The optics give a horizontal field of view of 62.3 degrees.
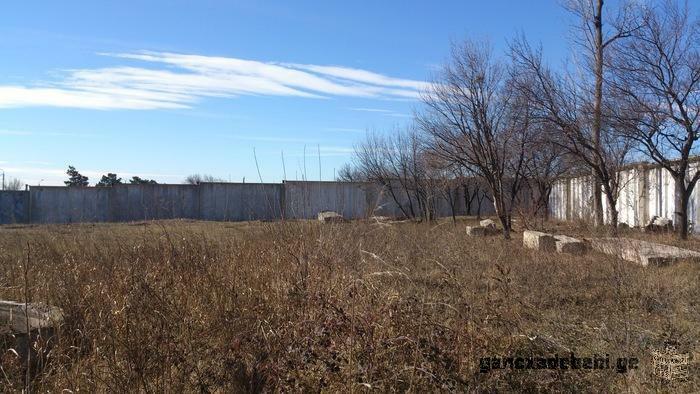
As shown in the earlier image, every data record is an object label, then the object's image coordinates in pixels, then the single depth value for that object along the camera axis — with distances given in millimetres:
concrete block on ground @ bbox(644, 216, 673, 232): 15855
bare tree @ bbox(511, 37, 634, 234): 14180
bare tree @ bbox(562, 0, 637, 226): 14203
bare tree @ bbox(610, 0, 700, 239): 12781
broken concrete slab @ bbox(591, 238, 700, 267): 8469
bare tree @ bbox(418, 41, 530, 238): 16547
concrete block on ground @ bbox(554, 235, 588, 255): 10709
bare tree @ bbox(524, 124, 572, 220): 15055
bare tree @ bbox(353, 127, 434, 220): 26906
